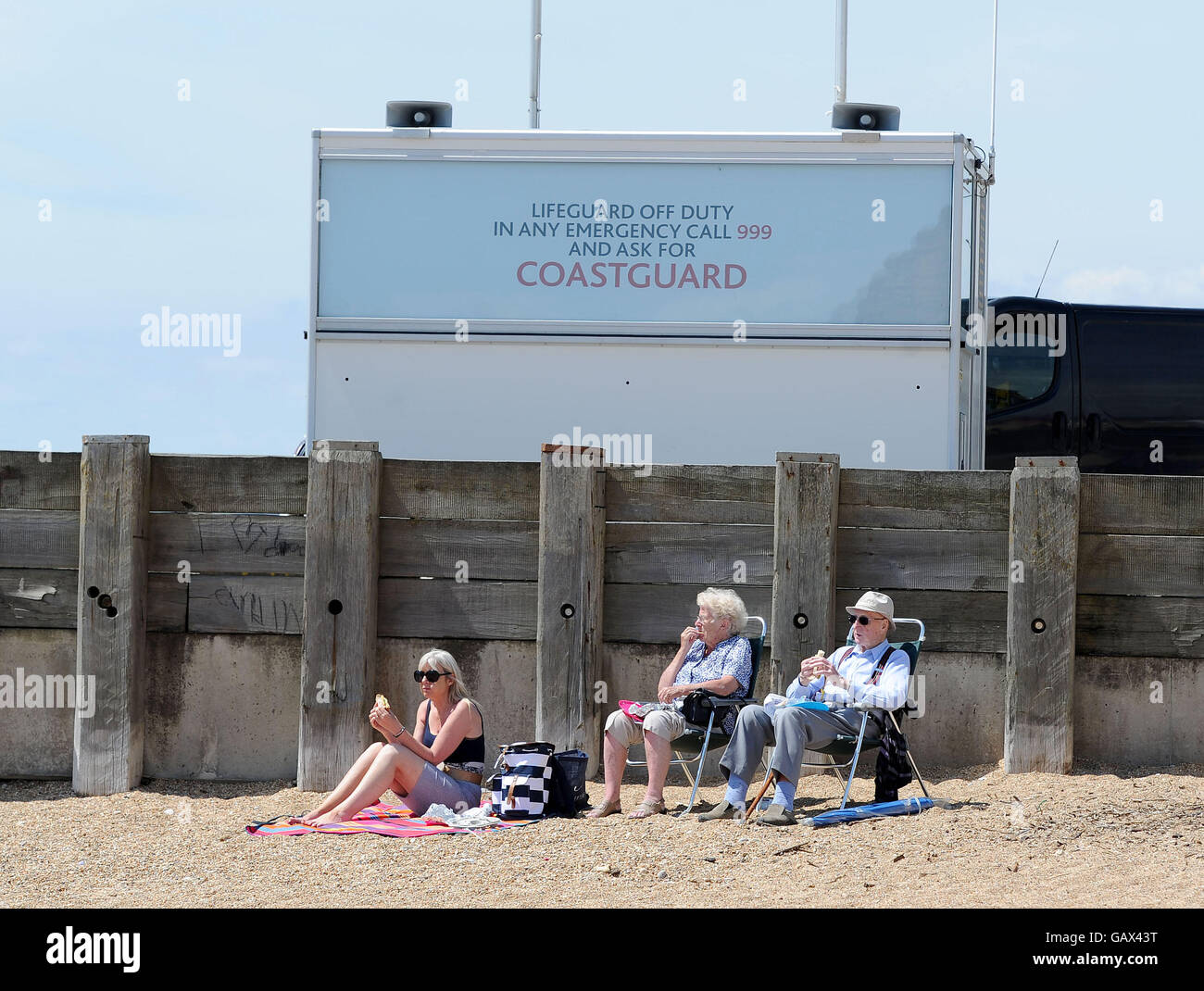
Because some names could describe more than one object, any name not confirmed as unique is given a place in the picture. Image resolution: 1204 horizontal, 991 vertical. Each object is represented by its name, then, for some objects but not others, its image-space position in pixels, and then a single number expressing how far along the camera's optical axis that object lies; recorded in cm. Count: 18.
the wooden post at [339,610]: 1492
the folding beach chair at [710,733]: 1368
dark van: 1994
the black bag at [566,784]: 1334
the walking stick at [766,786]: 1283
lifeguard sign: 1734
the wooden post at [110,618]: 1516
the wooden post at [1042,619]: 1436
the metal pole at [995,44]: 1941
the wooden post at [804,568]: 1466
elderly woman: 1353
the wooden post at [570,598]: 1477
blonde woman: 1316
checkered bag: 1316
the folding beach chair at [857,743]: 1306
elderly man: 1292
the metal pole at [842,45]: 2014
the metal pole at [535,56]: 2044
